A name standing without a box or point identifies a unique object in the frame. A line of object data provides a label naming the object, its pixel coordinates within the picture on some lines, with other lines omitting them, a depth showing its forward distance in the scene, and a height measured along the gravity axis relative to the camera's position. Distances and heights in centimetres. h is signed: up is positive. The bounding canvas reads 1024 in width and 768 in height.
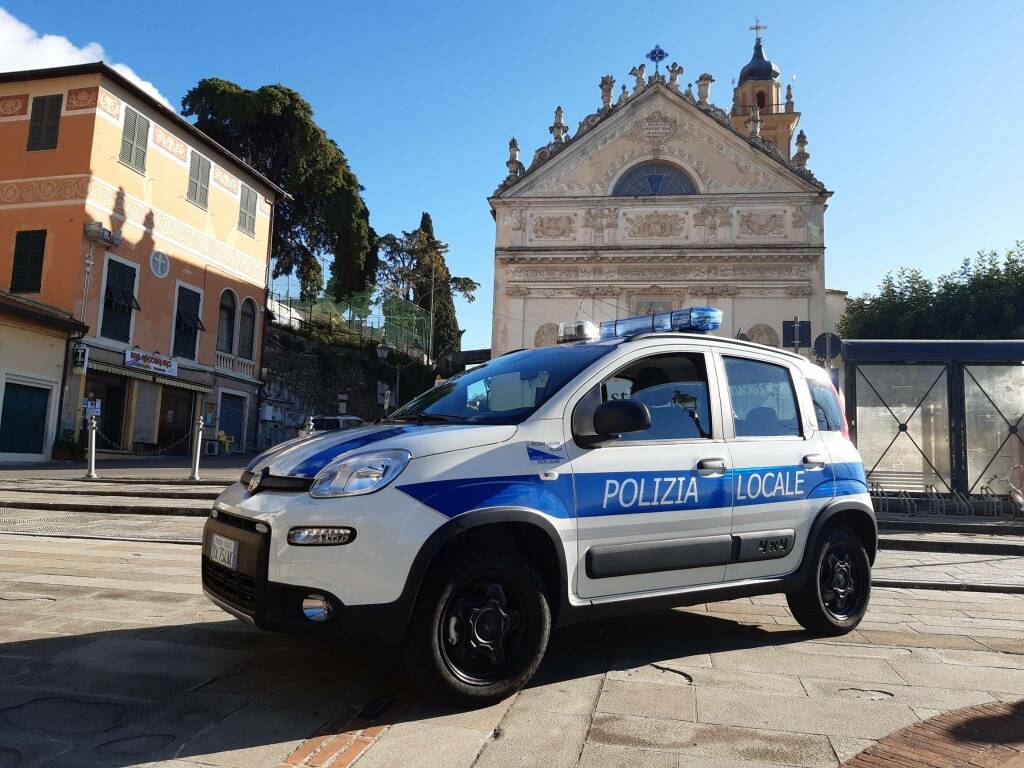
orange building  2222 +640
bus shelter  1448 +120
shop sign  2389 +287
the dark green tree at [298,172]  3772 +1447
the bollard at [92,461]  1530 -23
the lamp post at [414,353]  3744 +551
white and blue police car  307 -18
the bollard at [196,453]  1521 +2
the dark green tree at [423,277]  5597 +1351
